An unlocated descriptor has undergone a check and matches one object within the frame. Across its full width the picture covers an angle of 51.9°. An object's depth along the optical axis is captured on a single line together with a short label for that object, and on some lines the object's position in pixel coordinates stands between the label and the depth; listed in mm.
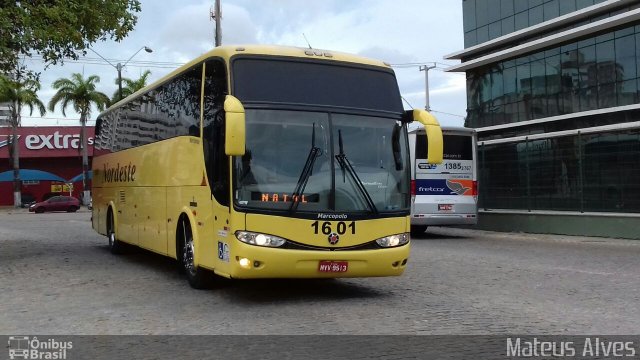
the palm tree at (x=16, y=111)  49328
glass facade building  18172
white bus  18547
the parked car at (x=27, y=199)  55694
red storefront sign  56000
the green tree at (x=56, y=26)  12664
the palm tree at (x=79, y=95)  49938
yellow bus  7875
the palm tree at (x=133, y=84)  45969
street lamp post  42138
